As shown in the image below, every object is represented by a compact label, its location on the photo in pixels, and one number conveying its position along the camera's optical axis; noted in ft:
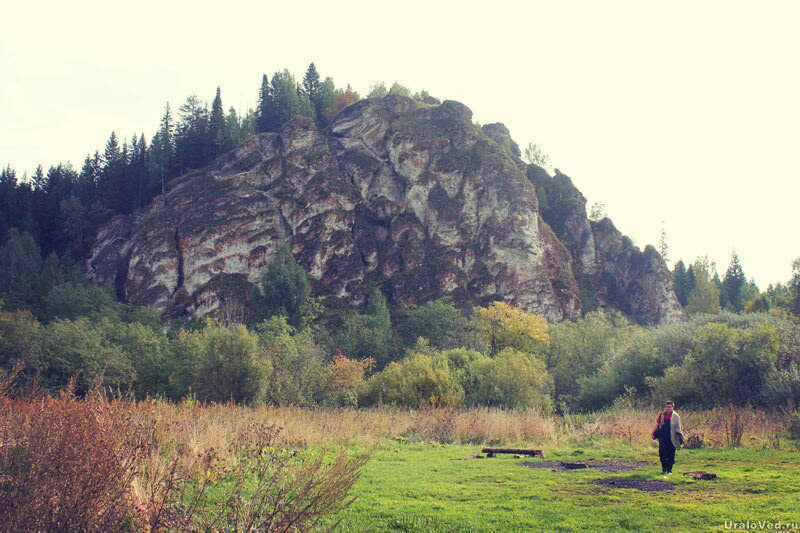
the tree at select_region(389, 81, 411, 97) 409.57
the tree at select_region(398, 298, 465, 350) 205.77
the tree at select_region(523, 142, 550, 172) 398.01
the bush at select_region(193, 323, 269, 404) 110.83
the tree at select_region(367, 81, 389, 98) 405.47
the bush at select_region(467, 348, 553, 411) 102.06
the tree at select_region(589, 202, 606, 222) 374.43
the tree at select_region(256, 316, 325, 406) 113.29
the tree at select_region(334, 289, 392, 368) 194.90
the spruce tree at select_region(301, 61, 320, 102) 377.91
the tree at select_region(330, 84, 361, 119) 374.04
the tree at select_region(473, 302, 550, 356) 175.42
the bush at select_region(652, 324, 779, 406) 85.20
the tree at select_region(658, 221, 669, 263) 416.09
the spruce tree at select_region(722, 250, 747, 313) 343.46
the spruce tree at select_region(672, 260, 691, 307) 354.27
